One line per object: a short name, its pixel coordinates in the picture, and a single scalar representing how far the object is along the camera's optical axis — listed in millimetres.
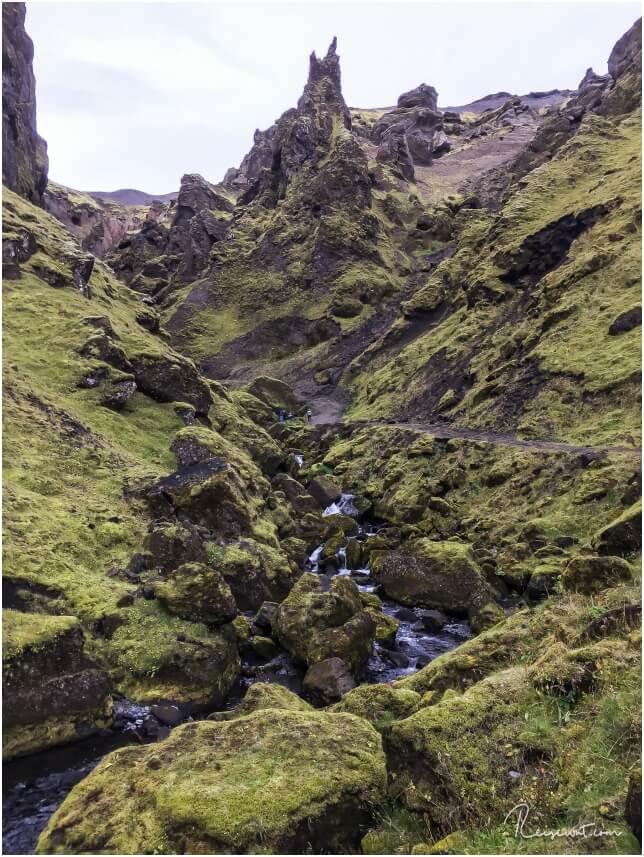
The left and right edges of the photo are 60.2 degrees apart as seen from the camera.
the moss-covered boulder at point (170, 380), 32469
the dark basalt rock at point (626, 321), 34250
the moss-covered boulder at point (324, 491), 36188
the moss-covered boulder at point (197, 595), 17531
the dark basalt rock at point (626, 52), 77062
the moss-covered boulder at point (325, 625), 17359
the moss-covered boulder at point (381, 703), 11820
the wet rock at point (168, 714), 14398
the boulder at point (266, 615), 19688
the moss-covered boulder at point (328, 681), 15738
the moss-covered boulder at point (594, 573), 12828
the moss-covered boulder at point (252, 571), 21125
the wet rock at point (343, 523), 31359
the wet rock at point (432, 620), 21141
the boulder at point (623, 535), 16203
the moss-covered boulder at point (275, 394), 60875
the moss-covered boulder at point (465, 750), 8391
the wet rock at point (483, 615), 20375
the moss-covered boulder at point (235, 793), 8602
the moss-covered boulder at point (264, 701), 12406
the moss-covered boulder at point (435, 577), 22000
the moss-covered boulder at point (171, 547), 19797
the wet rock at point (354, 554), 27250
